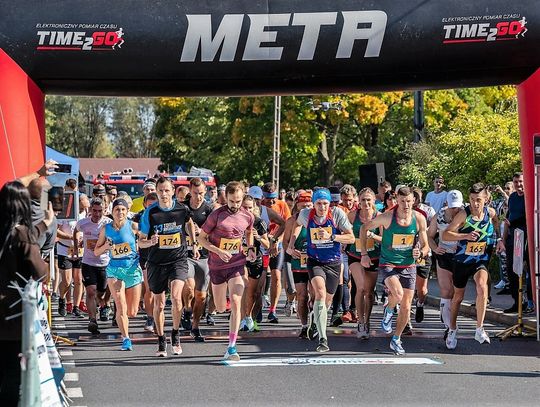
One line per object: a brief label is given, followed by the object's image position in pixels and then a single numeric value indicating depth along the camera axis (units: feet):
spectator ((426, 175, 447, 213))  61.52
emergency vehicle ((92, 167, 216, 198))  102.17
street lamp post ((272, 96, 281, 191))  116.57
